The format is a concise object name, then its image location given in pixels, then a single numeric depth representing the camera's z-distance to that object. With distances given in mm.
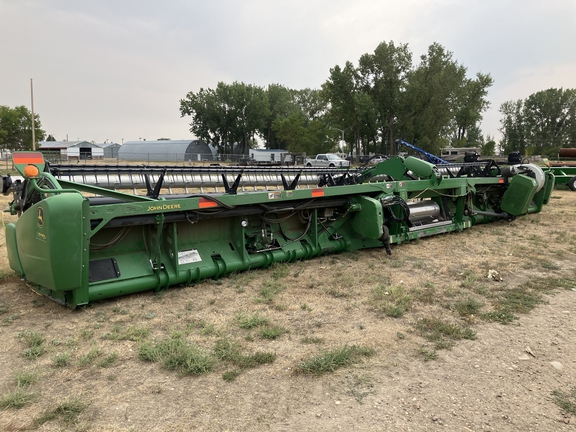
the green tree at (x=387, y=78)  39250
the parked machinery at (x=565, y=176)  14797
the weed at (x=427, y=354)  3158
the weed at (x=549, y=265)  5618
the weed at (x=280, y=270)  5175
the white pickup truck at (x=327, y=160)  33200
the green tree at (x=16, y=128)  42125
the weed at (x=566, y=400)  2521
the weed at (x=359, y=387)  2682
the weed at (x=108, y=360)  3023
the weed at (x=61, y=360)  3006
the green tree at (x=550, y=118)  66125
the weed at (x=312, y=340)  3434
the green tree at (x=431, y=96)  37594
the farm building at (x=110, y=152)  63188
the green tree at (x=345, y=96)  39906
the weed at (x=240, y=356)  3059
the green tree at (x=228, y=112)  62562
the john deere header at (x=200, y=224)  3699
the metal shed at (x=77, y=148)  58394
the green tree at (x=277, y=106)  66875
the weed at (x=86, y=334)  3459
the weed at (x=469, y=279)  4879
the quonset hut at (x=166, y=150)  59219
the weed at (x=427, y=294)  4406
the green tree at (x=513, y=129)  71500
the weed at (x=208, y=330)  3576
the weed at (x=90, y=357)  3030
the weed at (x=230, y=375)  2860
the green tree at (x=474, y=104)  49219
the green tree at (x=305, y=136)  53375
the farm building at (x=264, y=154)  51391
